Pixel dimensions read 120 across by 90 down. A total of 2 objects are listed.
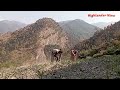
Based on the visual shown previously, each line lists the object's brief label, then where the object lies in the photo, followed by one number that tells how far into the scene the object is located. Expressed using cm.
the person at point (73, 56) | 1741
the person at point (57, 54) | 1783
